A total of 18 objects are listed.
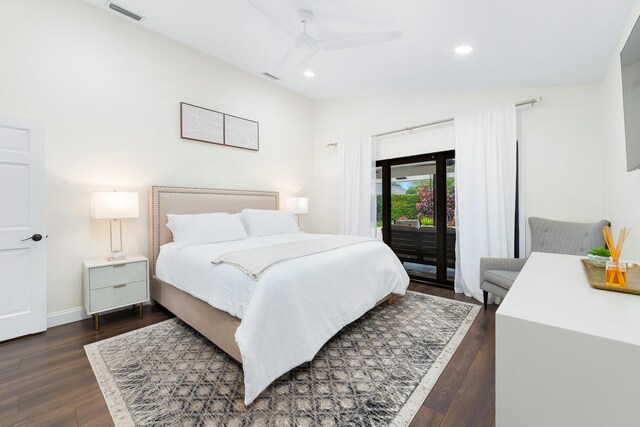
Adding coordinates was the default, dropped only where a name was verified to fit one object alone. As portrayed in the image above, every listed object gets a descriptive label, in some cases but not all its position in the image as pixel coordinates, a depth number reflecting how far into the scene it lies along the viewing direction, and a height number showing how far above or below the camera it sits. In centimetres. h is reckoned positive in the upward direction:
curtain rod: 325 +124
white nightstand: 267 -70
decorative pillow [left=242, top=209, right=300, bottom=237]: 376 -15
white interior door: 245 -15
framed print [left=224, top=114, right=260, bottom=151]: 409 +118
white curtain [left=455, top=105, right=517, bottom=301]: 340 +26
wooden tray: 112 -30
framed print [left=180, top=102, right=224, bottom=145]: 364 +117
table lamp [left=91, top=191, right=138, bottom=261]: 275 +6
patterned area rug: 160 -113
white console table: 75 -44
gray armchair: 280 -36
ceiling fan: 242 +161
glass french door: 405 -2
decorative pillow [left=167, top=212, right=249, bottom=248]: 307 -19
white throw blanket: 198 -34
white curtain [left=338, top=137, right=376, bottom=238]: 462 +39
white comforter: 176 -63
